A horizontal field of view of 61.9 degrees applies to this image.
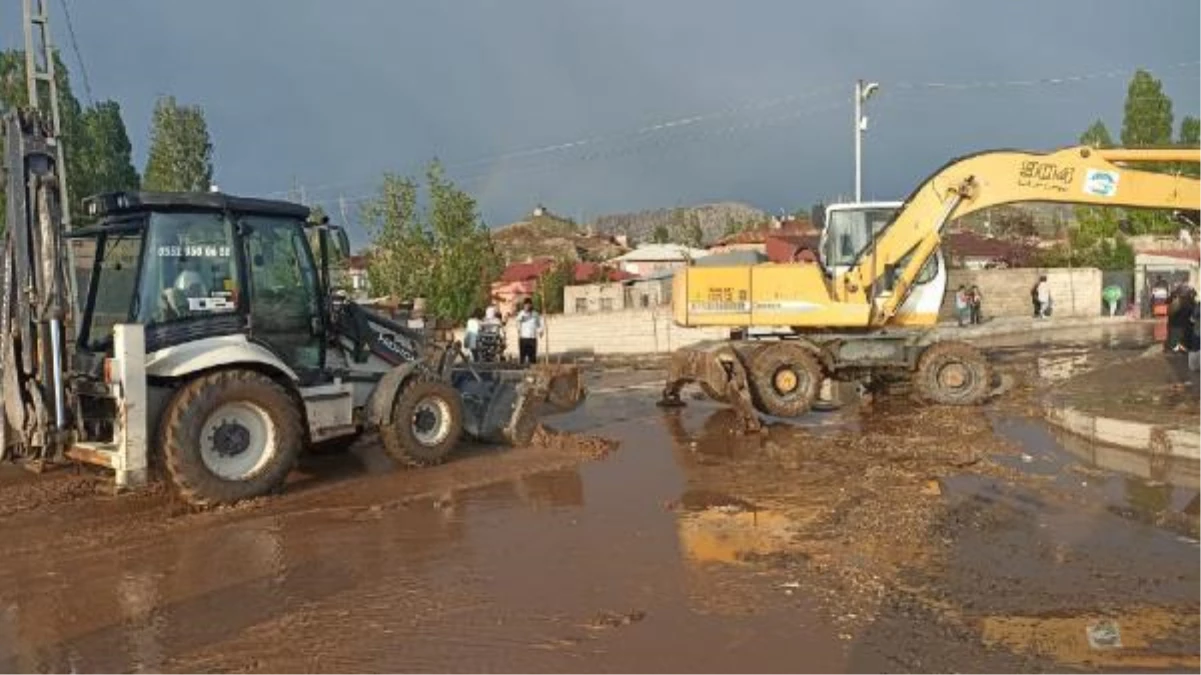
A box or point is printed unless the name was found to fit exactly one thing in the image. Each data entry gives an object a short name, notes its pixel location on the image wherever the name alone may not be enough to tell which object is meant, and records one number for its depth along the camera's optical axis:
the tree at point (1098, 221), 50.38
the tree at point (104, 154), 40.81
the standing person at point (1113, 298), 34.88
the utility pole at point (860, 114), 30.70
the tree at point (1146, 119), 56.03
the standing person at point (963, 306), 30.71
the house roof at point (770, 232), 54.71
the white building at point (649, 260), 58.47
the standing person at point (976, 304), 30.62
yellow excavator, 13.57
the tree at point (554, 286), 41.47
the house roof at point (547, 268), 52.25
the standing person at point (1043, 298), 33.16
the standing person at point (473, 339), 22.05
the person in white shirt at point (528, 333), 21.69
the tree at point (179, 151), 42.56
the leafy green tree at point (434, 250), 33.97
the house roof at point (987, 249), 47.94
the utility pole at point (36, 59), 20.31
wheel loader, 8.26
